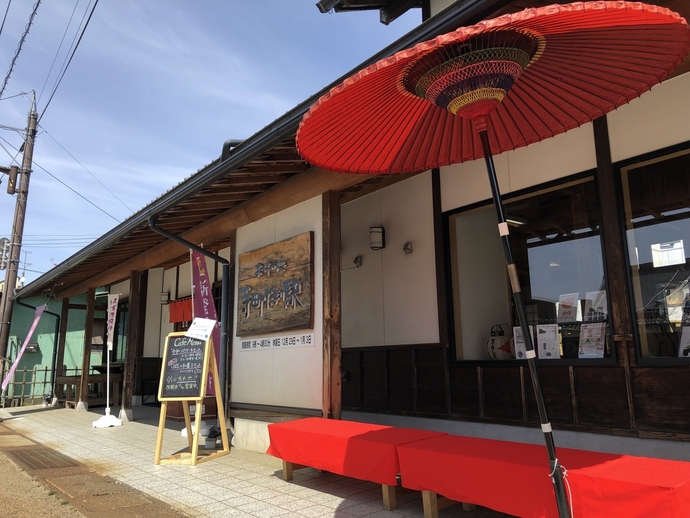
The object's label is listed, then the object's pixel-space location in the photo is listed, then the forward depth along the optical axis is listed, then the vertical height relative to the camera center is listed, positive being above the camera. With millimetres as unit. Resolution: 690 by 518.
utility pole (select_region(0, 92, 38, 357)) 11953 +2559
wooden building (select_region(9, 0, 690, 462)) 4238 +851
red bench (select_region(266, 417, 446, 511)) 3465 -692
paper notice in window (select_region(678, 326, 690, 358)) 4062 +44
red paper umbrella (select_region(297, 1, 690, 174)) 1922 +1203
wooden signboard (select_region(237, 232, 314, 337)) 5445 +792
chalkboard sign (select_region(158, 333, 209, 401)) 5539 -128
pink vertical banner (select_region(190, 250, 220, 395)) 6895 +894
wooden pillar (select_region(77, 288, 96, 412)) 11086 +61
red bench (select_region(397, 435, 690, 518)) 2166 -627
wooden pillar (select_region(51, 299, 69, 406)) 12648 +55
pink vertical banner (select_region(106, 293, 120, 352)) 9457 +882
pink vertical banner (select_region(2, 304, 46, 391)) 11928 +259
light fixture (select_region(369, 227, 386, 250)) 6801 +1548
